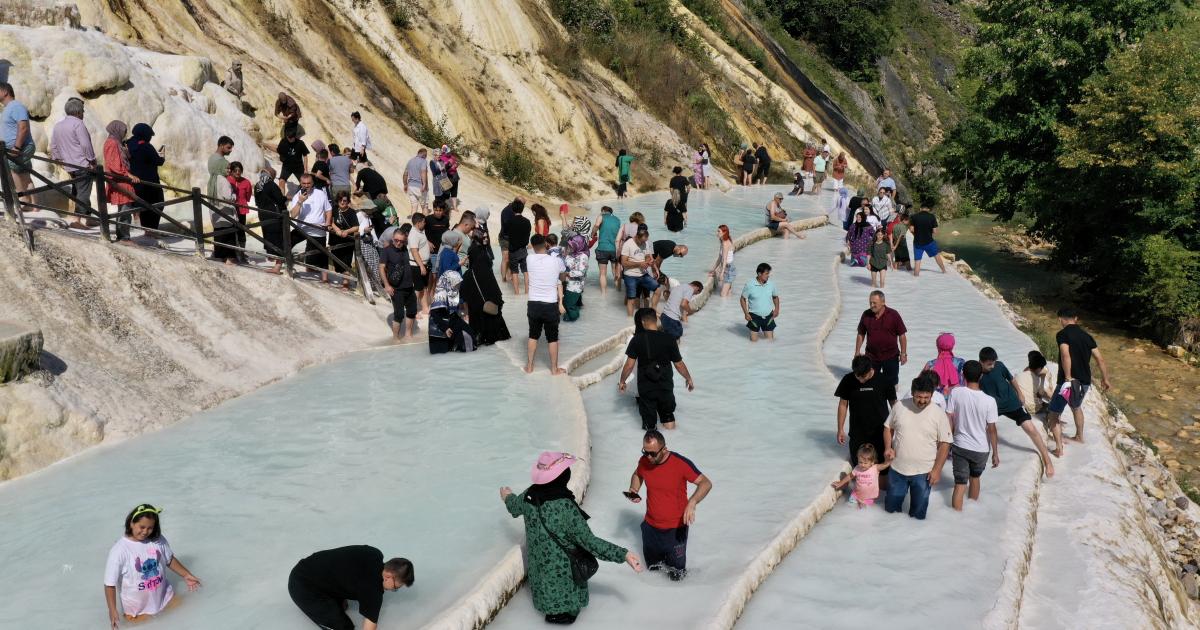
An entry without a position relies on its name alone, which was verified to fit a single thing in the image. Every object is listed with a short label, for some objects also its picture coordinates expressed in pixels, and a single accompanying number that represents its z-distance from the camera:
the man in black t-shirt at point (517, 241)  13.55
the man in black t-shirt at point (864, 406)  8.31
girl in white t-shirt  5.64
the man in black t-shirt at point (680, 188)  18.52
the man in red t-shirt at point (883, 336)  9.95
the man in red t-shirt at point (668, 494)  6.54
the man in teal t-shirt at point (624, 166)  23.66
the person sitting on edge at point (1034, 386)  10.41
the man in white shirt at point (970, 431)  8.21
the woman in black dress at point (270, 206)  11.87
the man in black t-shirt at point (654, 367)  8.98
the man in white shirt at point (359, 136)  17.25
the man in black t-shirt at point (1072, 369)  10.19
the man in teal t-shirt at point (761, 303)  12.45
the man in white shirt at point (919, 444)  7.80
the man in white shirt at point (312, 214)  12.17
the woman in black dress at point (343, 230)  12.24
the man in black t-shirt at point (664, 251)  13.19
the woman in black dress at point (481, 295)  11.12
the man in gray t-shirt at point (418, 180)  16.67
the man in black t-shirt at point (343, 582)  5.56
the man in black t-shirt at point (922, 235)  17.36
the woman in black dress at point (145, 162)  11.34
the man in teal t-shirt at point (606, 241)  14.18
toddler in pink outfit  8.12
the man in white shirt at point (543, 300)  10.45
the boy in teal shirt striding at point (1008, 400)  9.27
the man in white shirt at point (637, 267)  12.80
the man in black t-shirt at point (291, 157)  15.19
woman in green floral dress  5.94
